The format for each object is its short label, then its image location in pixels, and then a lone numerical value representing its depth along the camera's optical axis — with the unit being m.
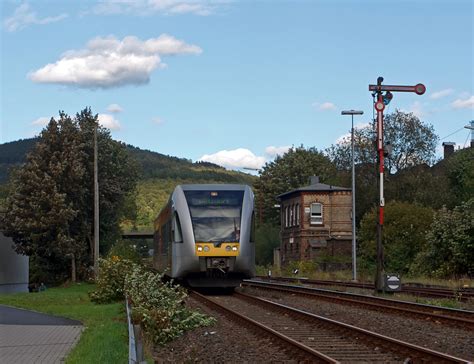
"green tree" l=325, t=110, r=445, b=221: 75.56
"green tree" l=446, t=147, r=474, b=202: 69.31
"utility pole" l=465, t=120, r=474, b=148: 80.48
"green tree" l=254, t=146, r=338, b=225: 96.12
